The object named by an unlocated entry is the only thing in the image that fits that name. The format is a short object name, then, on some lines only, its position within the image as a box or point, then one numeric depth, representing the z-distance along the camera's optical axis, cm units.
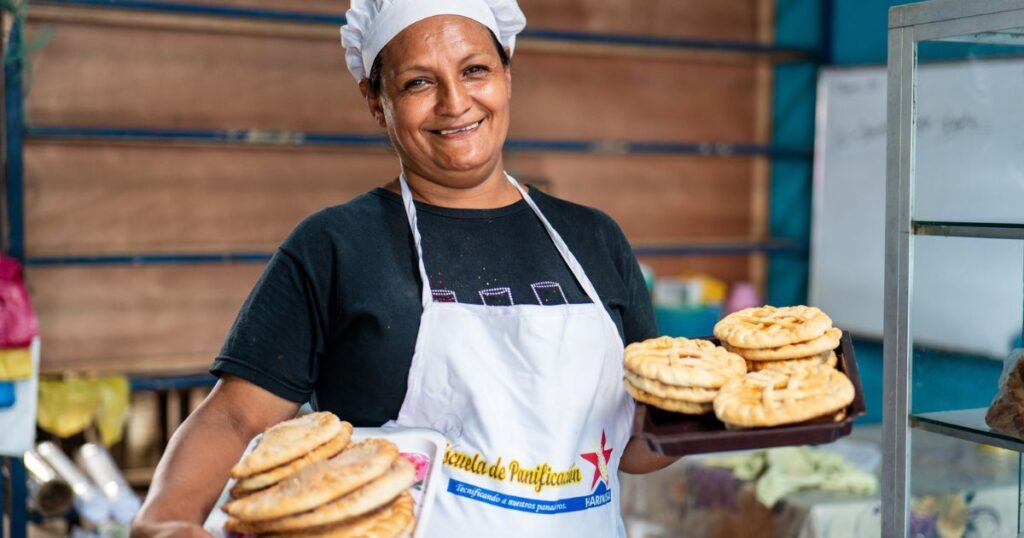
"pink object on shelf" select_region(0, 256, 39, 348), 287
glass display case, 141
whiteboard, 142
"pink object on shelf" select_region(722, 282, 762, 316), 483
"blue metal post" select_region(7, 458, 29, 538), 336
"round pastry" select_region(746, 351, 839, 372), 124
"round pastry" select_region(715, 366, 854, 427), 110
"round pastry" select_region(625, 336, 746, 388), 120
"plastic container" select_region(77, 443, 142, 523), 331
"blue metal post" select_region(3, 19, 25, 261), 342
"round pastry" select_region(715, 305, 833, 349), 127
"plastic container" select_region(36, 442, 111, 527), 325
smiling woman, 138
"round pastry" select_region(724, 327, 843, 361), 126
